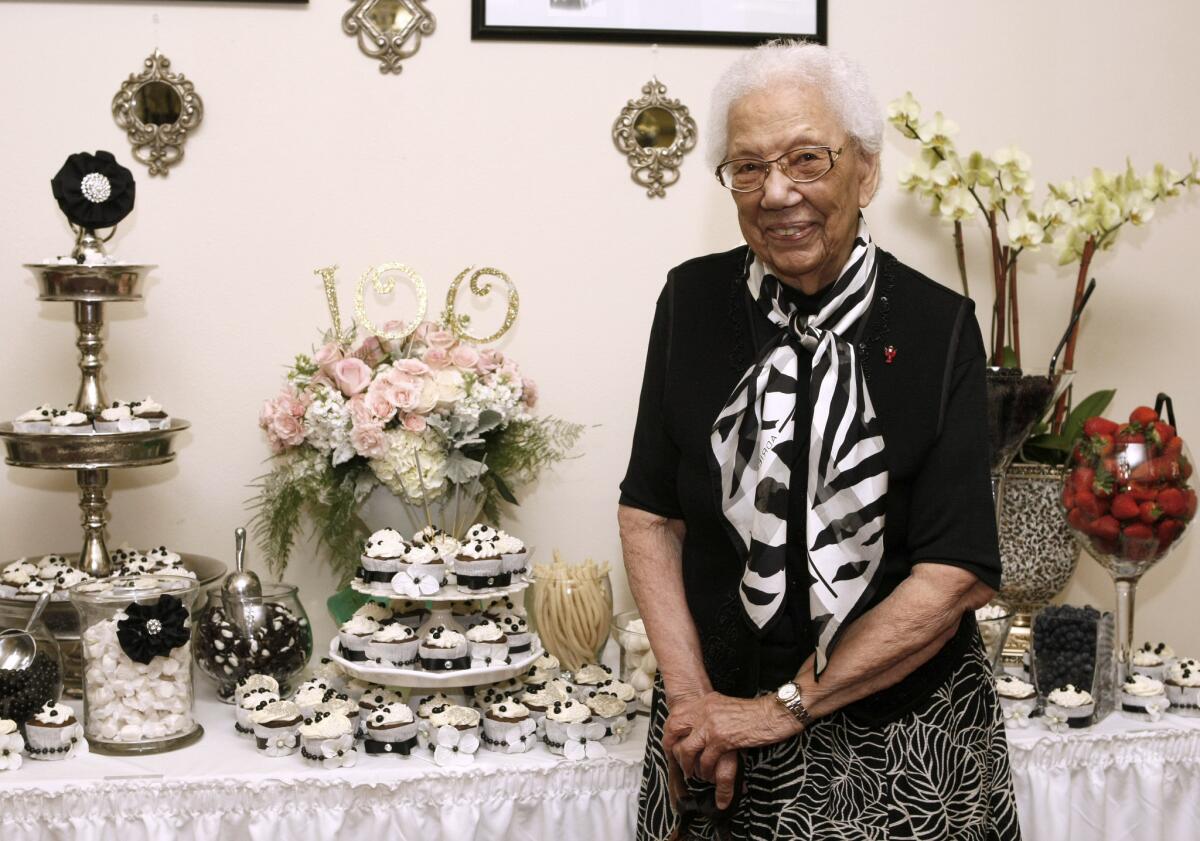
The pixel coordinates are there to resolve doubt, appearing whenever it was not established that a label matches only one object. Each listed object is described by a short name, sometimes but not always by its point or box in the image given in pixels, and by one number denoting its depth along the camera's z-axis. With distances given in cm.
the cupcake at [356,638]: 171
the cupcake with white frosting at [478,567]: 169
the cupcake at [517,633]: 174
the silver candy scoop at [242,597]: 178
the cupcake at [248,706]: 168
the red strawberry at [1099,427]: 182
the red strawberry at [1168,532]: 181
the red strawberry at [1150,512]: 180
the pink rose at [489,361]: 192
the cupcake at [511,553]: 172
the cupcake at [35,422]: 176
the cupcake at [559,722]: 166
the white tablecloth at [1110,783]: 173
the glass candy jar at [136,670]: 159
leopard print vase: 203
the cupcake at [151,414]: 182
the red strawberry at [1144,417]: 181
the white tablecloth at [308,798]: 155
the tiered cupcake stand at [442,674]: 167
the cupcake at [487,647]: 170
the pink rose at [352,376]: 185
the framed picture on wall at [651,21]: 213
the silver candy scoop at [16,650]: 162
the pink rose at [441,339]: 191
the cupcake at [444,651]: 168
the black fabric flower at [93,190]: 179
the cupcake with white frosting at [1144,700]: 180
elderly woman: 136
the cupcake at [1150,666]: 188
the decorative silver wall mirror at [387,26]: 210
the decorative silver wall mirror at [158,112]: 206
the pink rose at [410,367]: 186
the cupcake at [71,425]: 176
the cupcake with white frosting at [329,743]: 159
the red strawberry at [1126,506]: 180
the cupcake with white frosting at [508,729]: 165
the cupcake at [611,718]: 169
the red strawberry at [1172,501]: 180
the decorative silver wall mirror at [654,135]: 218
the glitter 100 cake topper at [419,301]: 194
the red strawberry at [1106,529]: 182
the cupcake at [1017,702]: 177
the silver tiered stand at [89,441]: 176
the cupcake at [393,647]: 169
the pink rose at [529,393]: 198
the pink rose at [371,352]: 193
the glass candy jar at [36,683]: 161
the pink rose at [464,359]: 191
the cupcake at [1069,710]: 175
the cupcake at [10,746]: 157
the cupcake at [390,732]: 163
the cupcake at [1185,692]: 182
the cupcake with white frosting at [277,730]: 163
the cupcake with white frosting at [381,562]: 170
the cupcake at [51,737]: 160
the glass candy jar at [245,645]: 178
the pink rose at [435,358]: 190
